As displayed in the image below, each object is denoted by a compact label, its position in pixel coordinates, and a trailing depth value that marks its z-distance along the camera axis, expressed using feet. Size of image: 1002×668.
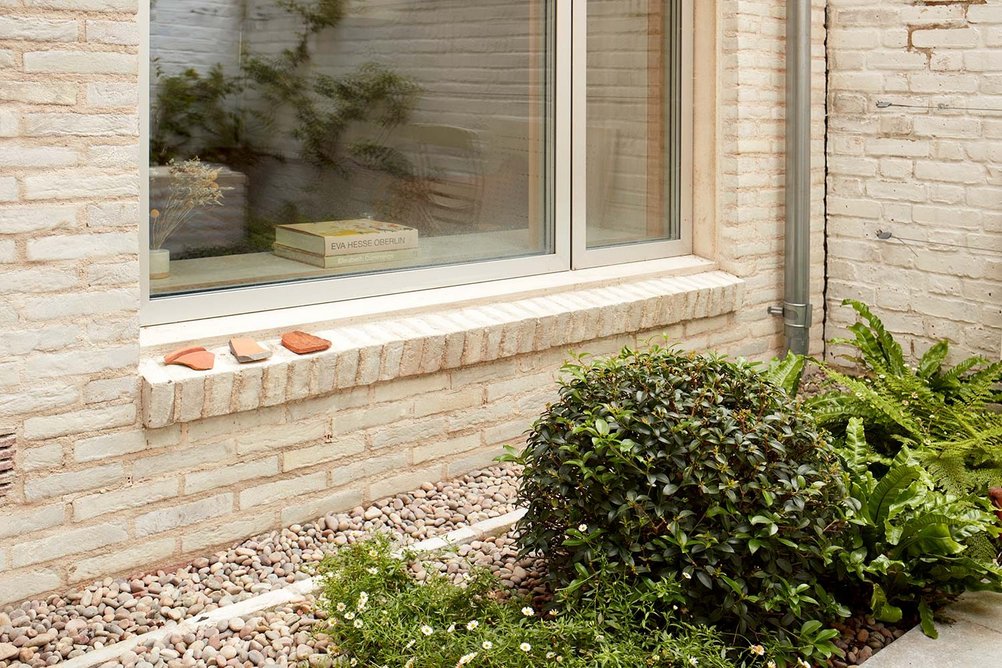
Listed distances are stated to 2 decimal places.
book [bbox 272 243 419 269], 12.57
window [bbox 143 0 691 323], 11.63
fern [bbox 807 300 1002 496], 12.18
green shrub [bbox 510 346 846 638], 9.15
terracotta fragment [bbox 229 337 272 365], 10.98
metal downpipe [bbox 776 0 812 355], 16.58
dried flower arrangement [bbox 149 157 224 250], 11.37
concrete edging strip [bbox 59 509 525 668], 9.13
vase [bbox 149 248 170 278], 11.34
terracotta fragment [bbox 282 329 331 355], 11.39
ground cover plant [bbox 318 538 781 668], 8.54
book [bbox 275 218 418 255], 12.65
